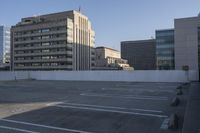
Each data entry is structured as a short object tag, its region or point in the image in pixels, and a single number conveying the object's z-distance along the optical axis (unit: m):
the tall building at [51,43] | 62.26
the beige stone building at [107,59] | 83.86
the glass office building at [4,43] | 90.50
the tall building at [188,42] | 52.20
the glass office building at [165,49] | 58.89
